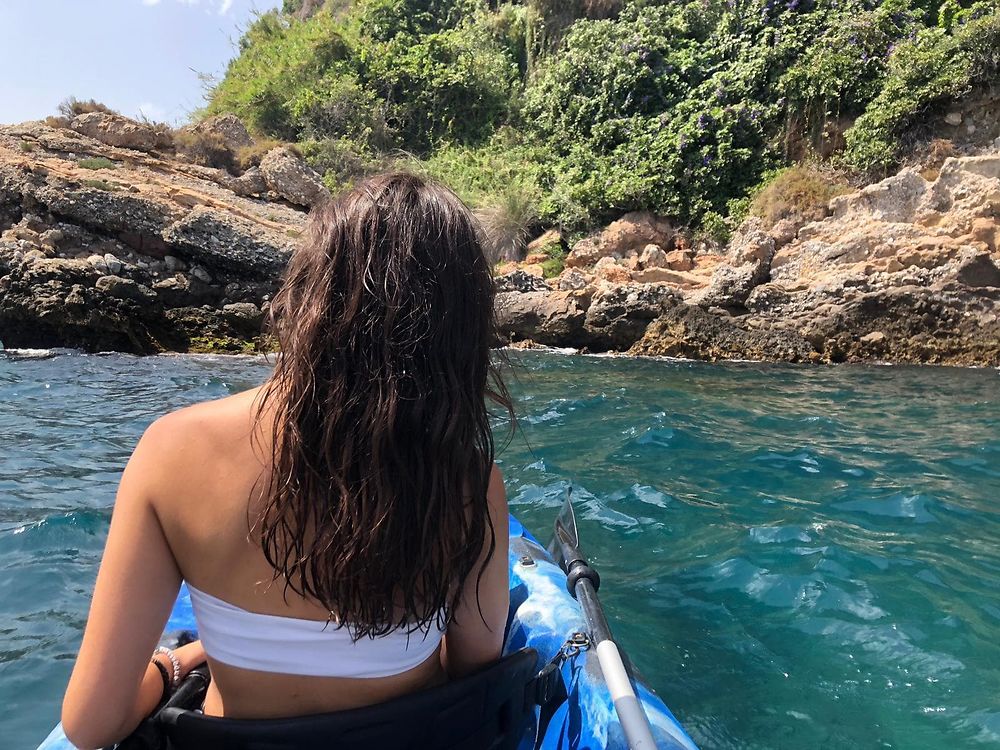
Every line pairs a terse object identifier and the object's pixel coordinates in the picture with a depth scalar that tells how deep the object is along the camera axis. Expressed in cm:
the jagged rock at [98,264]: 1021
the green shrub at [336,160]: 1716
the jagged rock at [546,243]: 1412
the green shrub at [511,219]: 1434
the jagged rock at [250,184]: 1355
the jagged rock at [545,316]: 1073
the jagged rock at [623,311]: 1014
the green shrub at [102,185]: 1072
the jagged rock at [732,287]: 966
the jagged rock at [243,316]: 1072
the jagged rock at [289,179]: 1396
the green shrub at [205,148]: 1393
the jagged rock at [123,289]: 995
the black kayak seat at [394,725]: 115
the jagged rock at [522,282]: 1184
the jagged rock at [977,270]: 833
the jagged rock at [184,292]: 1046
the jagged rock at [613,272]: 1109
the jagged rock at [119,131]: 1296
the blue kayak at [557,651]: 164
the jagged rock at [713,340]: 925
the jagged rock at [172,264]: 1083
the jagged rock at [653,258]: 1153
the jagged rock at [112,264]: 1027
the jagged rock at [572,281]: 1109
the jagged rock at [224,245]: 1084
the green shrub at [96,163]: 1160
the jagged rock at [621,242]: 1263
